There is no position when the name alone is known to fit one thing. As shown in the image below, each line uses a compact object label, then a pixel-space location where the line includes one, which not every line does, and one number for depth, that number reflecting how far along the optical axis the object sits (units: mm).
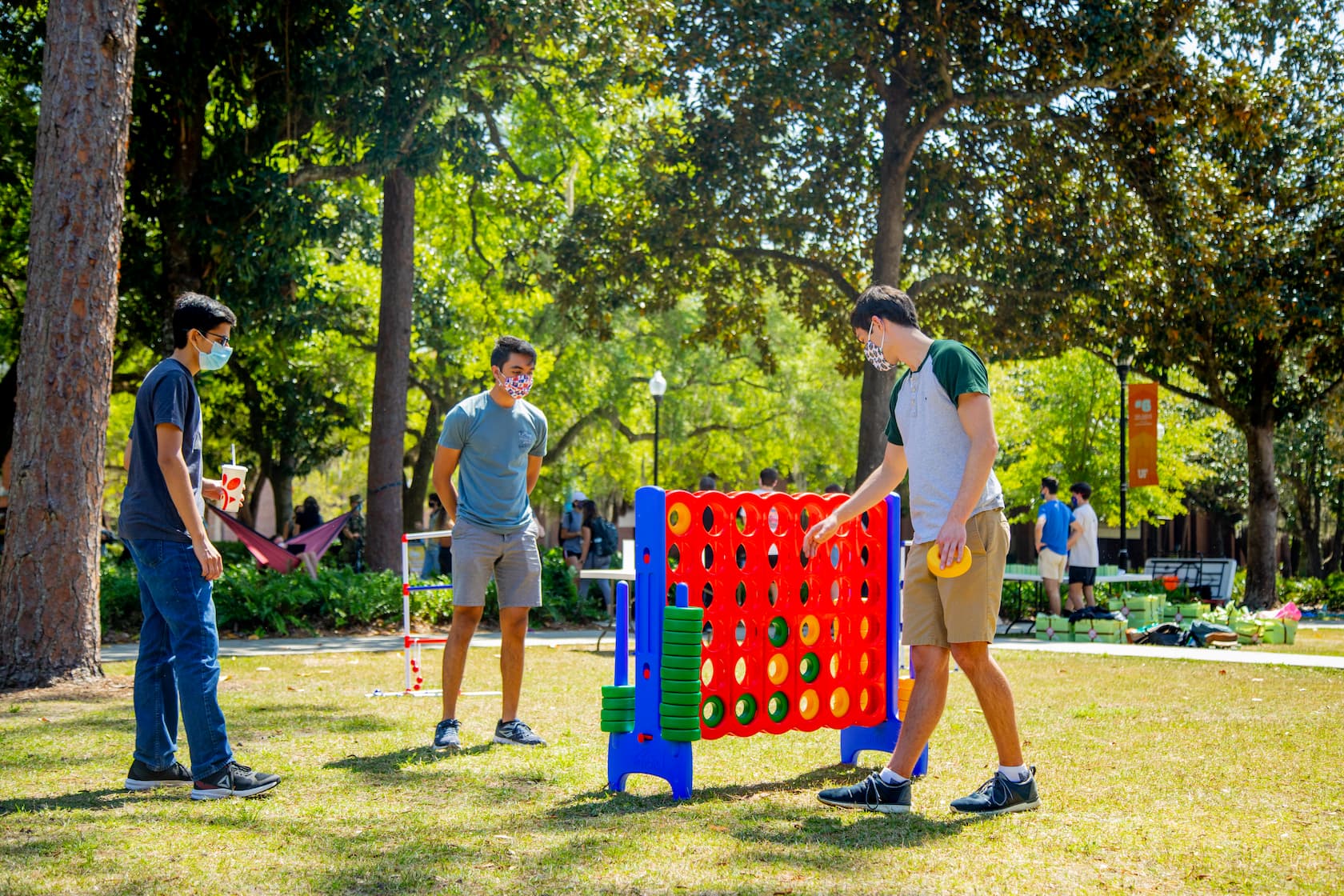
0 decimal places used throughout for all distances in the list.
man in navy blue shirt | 5059
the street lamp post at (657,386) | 24719
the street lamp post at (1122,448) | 22169
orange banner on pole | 20953
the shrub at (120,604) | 13562
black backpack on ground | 14852
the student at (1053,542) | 16203
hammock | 15812
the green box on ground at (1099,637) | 14969
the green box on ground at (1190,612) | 15906
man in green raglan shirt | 5000
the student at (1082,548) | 16250
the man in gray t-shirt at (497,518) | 6766
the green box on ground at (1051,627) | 15297
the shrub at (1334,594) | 26203
